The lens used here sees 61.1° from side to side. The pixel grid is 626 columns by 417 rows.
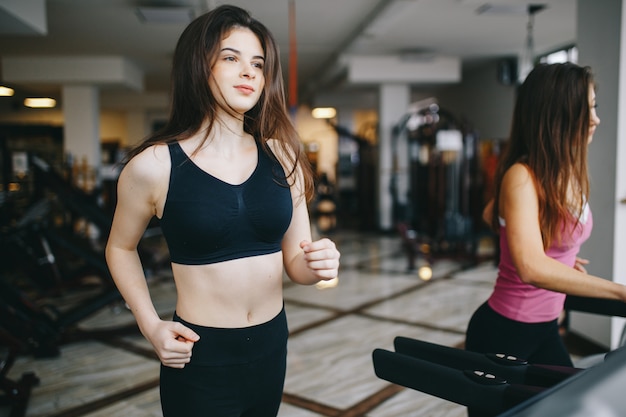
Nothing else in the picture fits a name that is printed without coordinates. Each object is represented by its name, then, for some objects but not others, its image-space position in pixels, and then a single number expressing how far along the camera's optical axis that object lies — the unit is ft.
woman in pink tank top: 4.84
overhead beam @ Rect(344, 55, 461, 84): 31.45
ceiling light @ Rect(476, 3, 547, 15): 20.76
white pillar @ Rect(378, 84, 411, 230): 33.42
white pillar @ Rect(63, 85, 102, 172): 31.48
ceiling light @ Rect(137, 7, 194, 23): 20.08
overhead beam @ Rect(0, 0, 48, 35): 15.61
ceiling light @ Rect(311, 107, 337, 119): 45.33
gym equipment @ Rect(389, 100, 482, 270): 22.66
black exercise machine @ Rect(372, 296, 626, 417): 2.87
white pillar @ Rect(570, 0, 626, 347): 10.81
